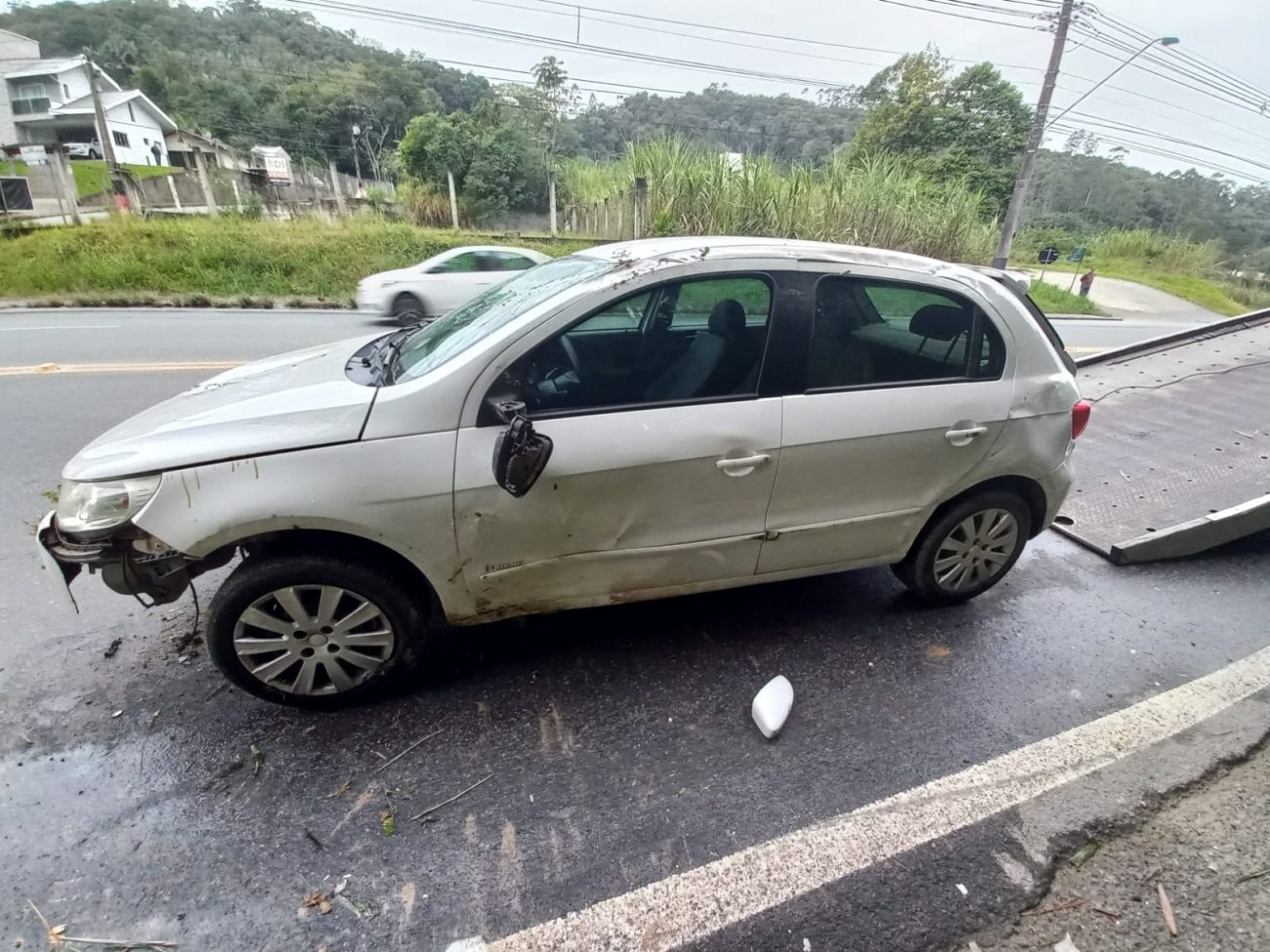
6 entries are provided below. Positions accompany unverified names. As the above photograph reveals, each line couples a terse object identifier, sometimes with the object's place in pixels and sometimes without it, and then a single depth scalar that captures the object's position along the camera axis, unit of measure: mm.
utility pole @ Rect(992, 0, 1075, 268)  17183
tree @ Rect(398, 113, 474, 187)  24703
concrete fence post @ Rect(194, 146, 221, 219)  18125
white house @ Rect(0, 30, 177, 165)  43562
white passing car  10906
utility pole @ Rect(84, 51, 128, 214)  17625
